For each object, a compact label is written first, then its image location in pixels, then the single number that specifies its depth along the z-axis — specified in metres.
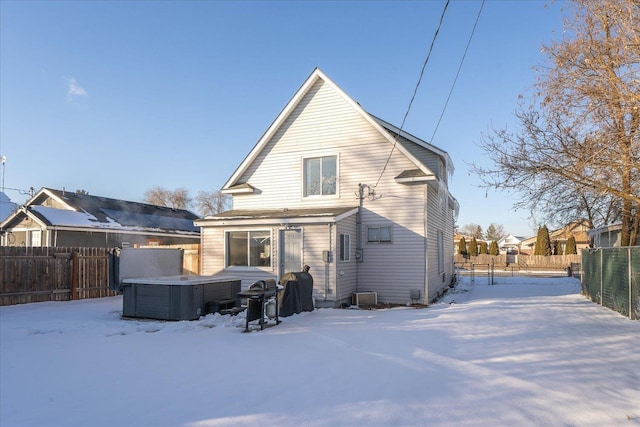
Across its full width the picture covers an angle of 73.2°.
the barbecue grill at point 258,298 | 9.27
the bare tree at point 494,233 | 89.66
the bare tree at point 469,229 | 99.57
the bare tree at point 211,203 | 61.88
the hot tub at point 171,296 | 10.48
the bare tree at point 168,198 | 62.34
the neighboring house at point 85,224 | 20.81
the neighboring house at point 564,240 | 17.96
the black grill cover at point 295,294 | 11.13
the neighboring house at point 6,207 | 31.32
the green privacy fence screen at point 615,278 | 10.59
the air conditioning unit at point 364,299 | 13.82
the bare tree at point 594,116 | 8.30
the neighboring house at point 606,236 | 20.18
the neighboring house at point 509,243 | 72.44
